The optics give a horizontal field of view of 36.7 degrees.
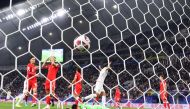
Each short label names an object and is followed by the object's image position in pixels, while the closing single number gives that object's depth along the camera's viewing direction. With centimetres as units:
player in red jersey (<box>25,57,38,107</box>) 457
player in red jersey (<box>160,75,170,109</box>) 563
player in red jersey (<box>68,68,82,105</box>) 532
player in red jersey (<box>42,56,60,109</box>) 465
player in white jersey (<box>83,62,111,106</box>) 448
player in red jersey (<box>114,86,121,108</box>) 863
